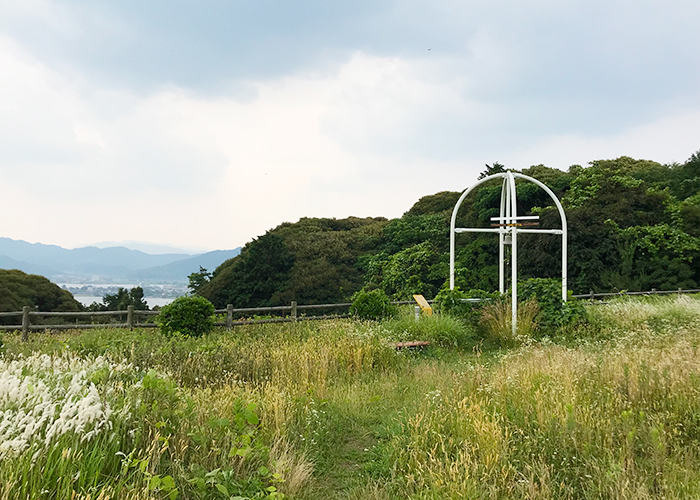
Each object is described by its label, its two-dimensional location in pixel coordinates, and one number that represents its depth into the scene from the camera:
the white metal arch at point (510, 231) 9.51
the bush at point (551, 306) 9.66
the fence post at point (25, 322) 12.81
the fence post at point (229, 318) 11.78
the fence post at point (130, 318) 12.99
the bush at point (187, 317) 10.78
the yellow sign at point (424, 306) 10.53
